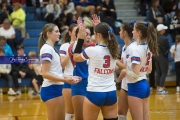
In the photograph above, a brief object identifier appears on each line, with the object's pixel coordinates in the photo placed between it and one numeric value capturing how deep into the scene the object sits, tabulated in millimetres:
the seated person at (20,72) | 12680
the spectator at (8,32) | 13414
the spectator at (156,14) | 15070
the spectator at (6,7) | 14266
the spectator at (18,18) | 14172
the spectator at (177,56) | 12859
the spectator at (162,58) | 12555
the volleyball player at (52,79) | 5473
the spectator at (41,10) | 15289
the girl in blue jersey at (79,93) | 6176
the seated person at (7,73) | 12477
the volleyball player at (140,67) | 5938
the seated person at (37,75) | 12500
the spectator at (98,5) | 15445
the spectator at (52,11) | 14758
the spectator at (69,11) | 14852
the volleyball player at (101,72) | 5297
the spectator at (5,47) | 12625
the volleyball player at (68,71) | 6680
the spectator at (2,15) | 13595
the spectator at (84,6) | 15336
